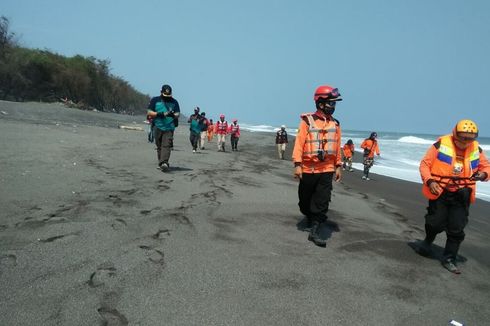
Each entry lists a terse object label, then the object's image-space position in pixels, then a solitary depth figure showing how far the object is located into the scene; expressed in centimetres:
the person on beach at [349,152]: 1576
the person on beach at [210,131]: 2844
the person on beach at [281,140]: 1823
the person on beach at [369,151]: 1323
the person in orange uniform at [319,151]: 451
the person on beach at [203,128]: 1659
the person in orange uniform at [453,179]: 406
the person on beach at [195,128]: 1556
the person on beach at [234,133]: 2086
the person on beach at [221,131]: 1948
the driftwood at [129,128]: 2674
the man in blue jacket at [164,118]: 825
